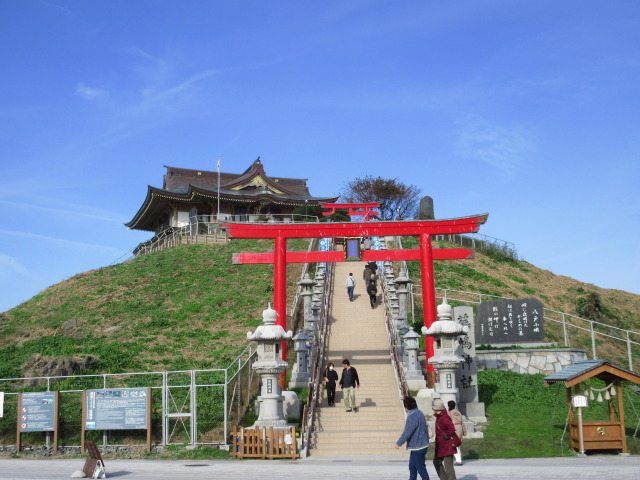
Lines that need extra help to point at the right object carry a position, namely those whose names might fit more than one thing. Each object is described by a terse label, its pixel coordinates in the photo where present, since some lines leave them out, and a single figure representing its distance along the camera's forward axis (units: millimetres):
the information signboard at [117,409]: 16078
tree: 58594
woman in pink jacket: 9703
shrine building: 50375
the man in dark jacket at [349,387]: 17016
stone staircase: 15430
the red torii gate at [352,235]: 21422
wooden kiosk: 14062
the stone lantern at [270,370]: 15719
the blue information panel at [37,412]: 16406
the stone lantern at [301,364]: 19797
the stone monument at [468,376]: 16828
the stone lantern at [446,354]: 16156
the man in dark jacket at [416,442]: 9109
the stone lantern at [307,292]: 24062
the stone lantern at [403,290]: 23925
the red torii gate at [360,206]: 26434
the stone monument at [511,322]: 21891
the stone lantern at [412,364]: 19375
